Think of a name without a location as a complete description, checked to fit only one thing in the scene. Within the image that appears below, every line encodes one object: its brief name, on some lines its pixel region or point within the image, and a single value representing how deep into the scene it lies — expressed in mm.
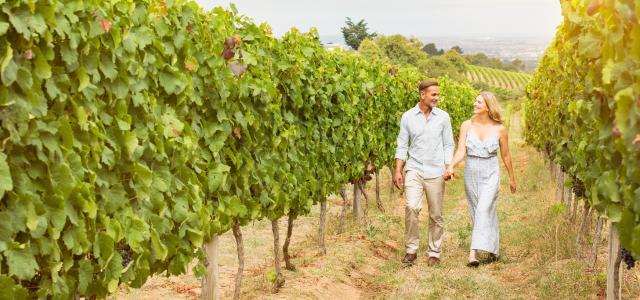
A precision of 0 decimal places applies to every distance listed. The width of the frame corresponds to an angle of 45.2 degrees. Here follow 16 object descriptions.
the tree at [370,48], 70875
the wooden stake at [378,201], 13547
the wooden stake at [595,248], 7384
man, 8680
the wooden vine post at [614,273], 5641
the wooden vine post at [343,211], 10771
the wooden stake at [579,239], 8211
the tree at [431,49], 156500
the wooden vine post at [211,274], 6145
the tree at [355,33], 109875
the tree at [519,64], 162250
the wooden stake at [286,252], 8141
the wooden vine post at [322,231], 9352
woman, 8641
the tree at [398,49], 82500
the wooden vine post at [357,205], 12137
